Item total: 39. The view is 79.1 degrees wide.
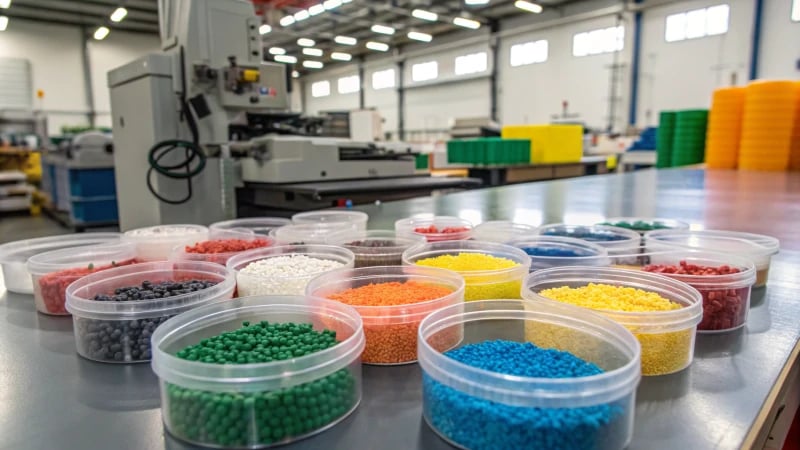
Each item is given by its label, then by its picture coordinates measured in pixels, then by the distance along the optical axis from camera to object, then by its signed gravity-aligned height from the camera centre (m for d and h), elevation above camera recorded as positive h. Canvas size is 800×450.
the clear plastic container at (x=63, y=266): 0.80 -0.19
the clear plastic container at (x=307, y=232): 1.08 -0.17
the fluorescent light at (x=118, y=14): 8.59 +2.62
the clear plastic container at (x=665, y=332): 0.56 -0.20
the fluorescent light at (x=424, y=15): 8.30 +2.48
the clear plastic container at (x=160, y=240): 1.02 -0.17
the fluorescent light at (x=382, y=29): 9.34 +2.52
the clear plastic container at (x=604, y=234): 0.96 -0.17
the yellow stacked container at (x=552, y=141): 5.01 +0.18
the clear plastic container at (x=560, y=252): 0.85 -0.18
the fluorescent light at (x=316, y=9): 7.45 +2.30
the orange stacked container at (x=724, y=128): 3.39 +0.22
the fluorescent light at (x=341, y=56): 12.66 +2.68
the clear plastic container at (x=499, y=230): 1.13 -0.17
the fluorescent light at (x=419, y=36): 9.85 +2.53
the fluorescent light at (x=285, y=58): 11.93 +2.50
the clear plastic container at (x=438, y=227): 1.09 -0.17
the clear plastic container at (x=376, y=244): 0.93 -0.18
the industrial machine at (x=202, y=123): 2.27 +0.18
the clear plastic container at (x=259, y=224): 1.37 -0.19
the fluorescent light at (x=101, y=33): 10.26 +2.71
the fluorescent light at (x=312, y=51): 12.06 +2.68
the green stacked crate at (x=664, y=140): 4.26 +0.16
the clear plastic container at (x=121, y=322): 0.62 -0.21
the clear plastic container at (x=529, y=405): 0.41 -0.22
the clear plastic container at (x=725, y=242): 0.89 -0.17
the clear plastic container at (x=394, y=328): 0.60 -0.21
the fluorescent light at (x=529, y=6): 8.17 +2.60
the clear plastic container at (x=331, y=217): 1.36 -0.17
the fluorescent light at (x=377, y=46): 11.36 +2.69
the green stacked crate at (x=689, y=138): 3.94 +0.17
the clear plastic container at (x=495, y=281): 0.76 -0.19
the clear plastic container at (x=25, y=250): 0.92 -0.19
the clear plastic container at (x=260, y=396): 0.44 -0.22
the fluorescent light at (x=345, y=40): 10.36 +2.56
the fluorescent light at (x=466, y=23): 9.14 +2.60
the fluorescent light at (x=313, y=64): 13.66 +2.68
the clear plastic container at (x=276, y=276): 0.76 -0.19
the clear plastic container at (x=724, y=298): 0.69 -0.20
